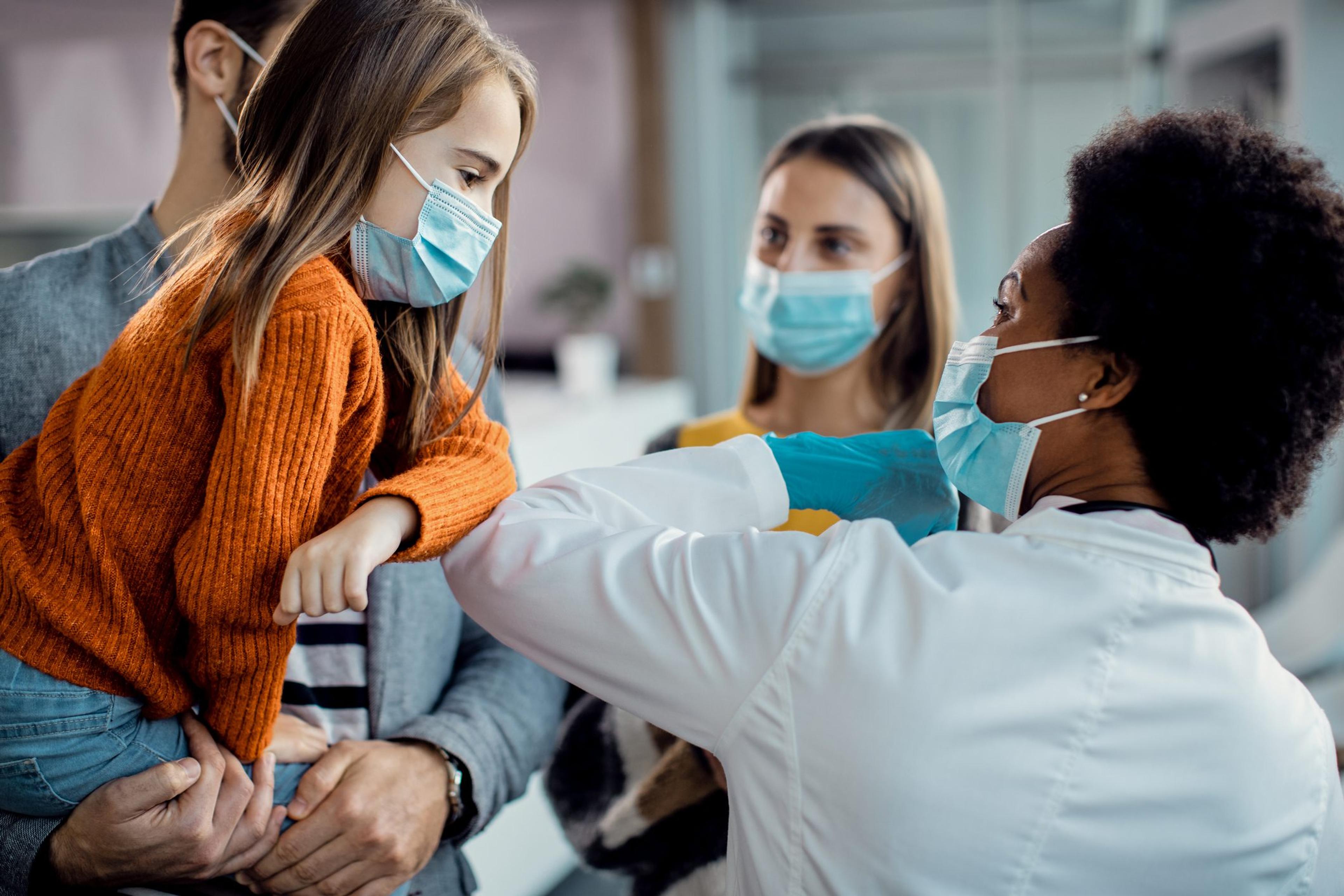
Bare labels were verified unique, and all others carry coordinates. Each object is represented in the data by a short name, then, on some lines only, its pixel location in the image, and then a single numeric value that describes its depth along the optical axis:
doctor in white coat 0.76
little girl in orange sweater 0.85
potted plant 4.33
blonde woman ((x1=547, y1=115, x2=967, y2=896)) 1.66
